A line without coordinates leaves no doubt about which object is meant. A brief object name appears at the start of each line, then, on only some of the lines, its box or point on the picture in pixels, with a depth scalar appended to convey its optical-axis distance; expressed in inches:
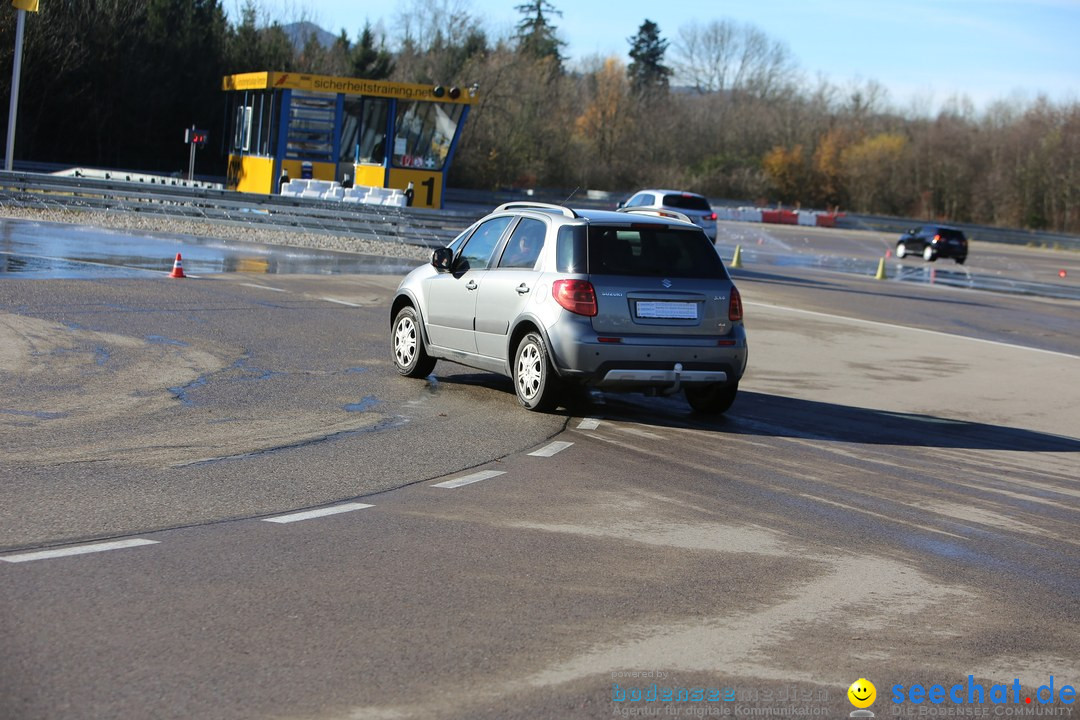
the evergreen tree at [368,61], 3004.4
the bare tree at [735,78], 4872.0
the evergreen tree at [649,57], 5000.0
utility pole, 1443.9
